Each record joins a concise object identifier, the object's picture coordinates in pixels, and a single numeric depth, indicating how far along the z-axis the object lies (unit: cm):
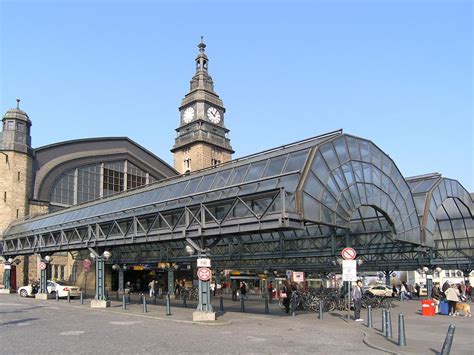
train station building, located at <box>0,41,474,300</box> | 2272
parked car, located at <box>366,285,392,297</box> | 5799
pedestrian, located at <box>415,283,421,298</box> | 5709
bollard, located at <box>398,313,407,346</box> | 1434
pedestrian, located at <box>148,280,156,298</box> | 4235
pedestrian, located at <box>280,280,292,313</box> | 2775
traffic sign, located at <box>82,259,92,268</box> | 3772
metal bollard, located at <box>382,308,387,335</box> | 1676
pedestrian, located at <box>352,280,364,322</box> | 2272
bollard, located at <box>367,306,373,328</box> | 1983
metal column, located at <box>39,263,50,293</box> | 3747
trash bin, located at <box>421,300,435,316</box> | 2605
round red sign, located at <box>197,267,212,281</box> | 2155
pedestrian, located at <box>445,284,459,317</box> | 2525
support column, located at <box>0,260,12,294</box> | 4516
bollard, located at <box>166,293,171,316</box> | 2454
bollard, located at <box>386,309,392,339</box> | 1623
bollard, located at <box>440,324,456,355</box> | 1020
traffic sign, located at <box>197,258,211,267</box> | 2178
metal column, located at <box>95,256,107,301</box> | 2956
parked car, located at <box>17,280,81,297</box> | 4000
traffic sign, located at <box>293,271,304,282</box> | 4378
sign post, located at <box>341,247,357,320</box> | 2198
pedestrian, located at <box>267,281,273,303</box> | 4265
